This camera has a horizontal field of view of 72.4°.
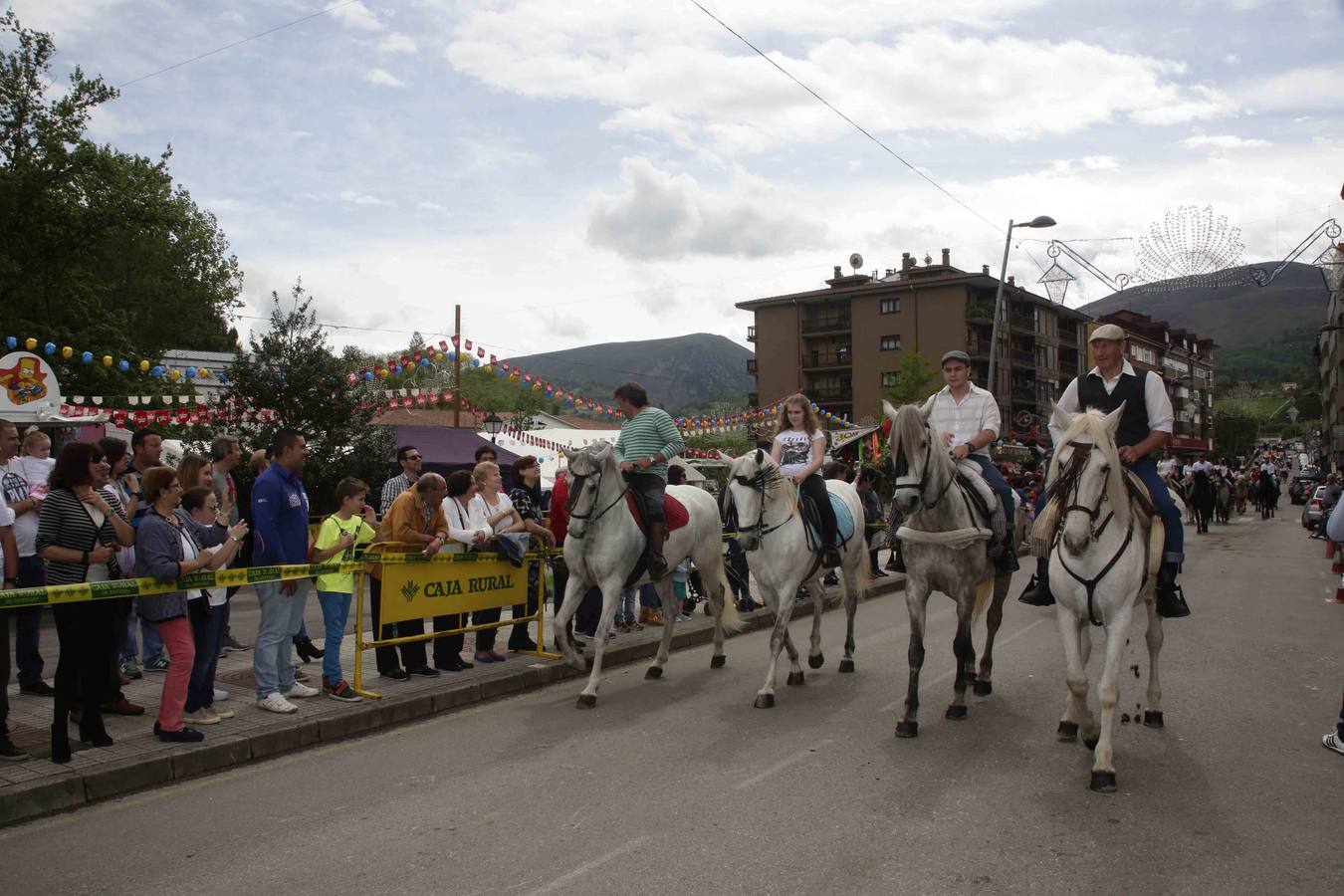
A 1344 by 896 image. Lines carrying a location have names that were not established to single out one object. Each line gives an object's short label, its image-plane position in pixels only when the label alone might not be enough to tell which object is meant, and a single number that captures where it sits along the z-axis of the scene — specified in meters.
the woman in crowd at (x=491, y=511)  9.14
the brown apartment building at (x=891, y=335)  71.00
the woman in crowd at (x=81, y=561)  5.88
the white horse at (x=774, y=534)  8.12
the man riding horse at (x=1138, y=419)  6.42
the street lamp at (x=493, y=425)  30.45
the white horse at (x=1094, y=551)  5.82
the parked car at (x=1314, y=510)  26.49
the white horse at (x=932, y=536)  6.63
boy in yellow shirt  7.61
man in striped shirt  8.49
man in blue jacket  7.18
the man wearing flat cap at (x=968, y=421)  7.41
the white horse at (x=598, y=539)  8.09
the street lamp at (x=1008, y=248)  23.55
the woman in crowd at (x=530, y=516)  9.62
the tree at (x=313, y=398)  19.78
